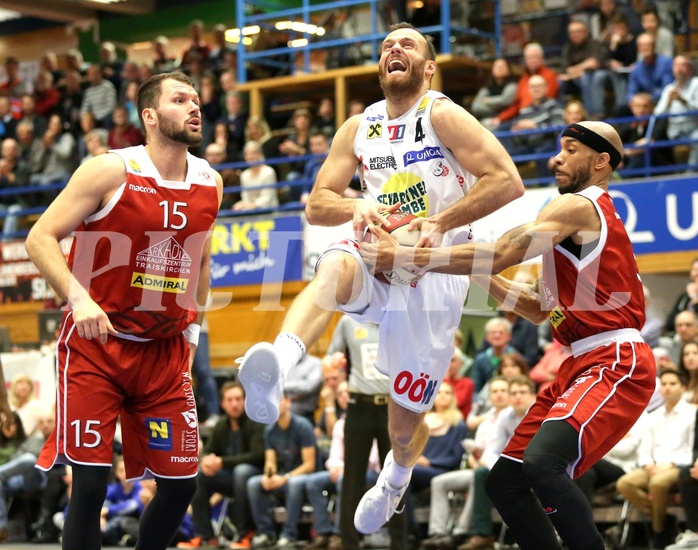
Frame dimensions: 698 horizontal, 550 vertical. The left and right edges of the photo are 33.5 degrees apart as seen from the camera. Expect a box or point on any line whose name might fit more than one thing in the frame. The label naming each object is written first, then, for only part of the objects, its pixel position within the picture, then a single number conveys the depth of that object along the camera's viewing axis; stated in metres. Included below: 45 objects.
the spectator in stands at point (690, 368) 10.27
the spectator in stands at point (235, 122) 18.23
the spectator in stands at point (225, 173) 17.27
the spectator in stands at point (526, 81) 15.35
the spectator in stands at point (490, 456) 10.41
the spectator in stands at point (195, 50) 20.72
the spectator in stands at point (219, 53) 20.50
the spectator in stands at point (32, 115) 21.44
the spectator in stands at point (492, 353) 12.17
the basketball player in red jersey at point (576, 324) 6.18
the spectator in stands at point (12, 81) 24.47
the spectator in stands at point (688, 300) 11.66
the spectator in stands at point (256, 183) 16.23
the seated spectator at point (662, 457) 9.95
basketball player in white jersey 6.41
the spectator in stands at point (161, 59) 21.57
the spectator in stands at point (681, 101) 13.59
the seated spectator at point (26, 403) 13.48
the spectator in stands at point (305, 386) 12.88
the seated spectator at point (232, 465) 11.88
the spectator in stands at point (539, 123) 14.52
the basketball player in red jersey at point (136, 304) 6.27
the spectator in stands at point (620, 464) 10.37
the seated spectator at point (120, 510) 12.19
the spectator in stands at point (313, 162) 16.02
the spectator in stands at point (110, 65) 21.72
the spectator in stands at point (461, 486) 10.79
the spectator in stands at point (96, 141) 19.28
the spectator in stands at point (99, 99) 21.00
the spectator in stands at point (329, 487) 11.23
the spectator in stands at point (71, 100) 21.22
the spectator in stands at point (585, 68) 15.02
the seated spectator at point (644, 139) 13.72
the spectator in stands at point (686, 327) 10.95
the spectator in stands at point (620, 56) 15.00
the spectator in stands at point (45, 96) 22.06
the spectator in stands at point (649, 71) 14.48
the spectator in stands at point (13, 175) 20.23
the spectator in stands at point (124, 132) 19.38
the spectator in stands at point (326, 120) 17.39
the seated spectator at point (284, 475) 11.58
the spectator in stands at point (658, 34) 14.98
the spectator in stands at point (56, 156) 19.97
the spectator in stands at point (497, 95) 15.82
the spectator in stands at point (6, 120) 22.52
